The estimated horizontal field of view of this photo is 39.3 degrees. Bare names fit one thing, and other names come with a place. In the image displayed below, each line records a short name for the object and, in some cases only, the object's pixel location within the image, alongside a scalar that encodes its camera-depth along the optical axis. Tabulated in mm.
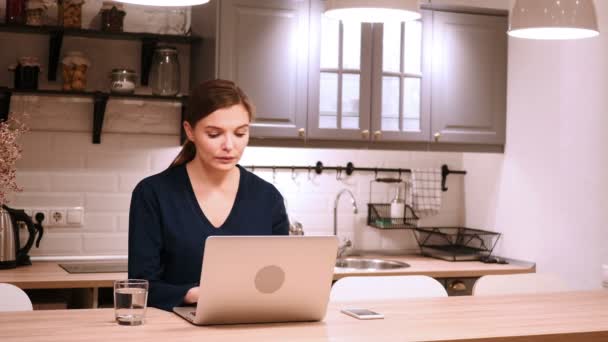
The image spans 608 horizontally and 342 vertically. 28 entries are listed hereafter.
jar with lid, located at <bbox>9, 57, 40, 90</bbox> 3635
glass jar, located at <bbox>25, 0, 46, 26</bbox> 3650
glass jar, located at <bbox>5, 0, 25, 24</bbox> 3641
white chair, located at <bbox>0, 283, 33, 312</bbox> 2426
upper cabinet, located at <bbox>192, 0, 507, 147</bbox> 3797
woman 2363
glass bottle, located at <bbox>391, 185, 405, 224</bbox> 4360
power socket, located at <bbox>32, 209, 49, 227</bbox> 3814
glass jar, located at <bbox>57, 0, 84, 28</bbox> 3725
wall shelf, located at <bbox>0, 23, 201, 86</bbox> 3658
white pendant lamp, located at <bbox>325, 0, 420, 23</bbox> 2389
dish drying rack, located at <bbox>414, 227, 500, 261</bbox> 4277
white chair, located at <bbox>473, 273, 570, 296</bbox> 3016
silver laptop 1928
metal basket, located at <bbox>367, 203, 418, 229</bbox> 4348
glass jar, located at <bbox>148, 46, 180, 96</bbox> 3861
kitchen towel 4453
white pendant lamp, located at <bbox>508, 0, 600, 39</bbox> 2568
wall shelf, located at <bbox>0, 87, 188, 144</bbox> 3635
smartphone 2176
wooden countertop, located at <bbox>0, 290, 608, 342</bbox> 1897
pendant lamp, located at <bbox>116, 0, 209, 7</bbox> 2359
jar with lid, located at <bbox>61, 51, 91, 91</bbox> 3719
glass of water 2008
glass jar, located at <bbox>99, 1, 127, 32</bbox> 3797
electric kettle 3490
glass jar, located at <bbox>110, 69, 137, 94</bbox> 3744
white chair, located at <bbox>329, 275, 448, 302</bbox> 2771
